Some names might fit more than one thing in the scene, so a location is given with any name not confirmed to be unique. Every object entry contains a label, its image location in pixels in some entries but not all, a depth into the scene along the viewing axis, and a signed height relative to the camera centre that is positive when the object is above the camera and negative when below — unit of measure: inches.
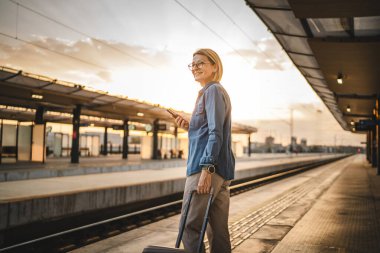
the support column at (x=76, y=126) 836.0 +37.0
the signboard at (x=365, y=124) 625.1 +44.7
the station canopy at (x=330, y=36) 254.1 +105.6
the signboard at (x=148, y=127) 1092.5 +51.0
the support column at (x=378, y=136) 671.8 +23.9
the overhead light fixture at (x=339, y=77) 456.9 +94.9
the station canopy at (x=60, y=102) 609.9 +94.3
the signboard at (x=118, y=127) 1171.6 +52.9
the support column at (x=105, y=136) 1440.9 +24.4
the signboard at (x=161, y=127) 1087.0 +52.1
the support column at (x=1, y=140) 767.7 -0.1
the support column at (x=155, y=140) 1128.6 +10.8
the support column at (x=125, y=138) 1156.7 +13.9
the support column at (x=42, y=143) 798.5 -0.9
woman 90.0 -2.5
